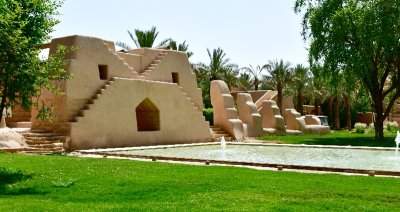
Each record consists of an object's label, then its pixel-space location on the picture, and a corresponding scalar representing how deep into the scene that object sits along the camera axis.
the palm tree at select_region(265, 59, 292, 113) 44.56
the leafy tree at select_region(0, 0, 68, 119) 10.08
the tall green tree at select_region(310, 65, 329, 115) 46.94
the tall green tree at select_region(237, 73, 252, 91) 47.94
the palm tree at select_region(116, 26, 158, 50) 37.32
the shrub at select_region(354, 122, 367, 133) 37.16
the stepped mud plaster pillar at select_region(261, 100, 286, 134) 31.80
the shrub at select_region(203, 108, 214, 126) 36.88
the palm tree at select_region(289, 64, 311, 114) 45.31
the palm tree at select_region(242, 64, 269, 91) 47.72
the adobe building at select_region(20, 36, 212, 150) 20.83
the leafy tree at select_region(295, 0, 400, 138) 23.92
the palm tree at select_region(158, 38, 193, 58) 40.72
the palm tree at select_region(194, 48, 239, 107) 43.94
